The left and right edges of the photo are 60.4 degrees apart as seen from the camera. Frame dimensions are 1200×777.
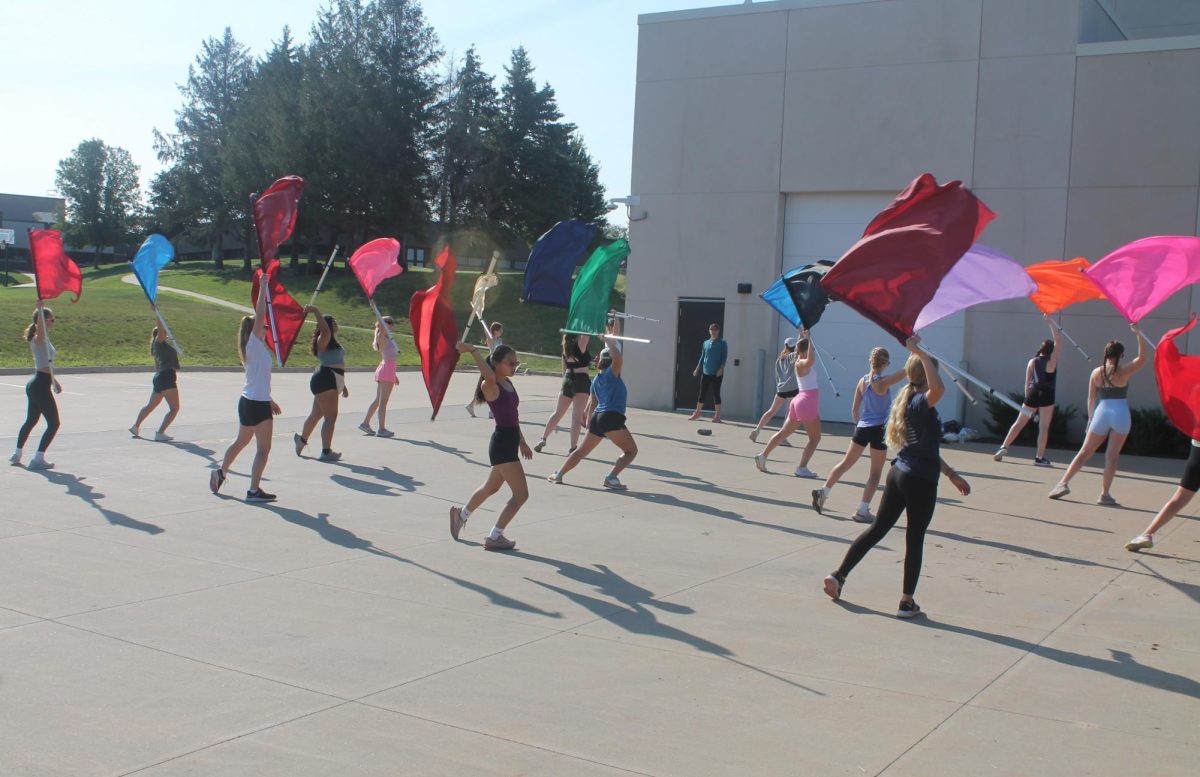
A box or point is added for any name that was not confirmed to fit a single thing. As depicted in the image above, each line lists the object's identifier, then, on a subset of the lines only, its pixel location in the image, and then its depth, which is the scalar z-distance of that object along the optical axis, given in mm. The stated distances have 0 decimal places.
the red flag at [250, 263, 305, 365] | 10422
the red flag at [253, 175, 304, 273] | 10531
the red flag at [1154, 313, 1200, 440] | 9203
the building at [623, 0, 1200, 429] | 18047
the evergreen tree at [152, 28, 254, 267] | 64438
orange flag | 12047
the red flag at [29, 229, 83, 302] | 12398
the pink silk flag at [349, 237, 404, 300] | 12266
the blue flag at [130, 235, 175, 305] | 12797
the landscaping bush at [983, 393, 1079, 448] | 17969
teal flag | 12375
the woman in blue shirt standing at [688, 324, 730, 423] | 19250
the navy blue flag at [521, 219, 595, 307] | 13281
